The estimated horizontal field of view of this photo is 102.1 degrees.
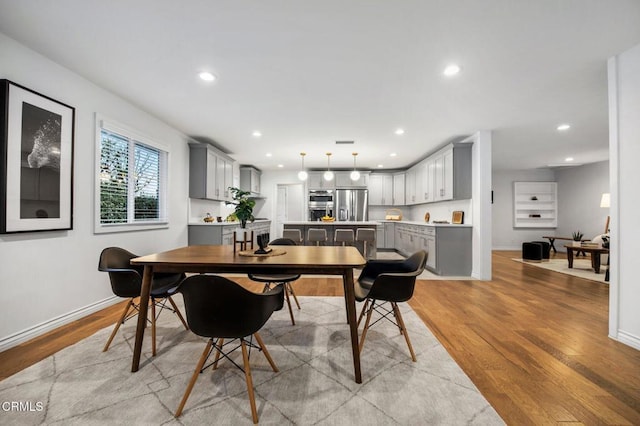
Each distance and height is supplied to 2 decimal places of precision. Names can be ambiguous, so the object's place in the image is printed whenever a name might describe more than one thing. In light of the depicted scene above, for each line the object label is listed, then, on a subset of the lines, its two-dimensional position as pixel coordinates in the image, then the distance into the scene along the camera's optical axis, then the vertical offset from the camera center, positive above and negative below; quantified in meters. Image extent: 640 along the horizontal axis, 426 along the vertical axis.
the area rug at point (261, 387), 1.40 -1.10
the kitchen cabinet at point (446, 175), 4.74 +0.81
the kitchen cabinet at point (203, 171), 4.79 +0.79
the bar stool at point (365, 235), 5.21 -0.42
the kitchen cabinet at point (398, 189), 7.61 +0.75
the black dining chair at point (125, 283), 2.02 -0.57
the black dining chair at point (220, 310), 1.36 -0.53
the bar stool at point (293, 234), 5.24 -0.42
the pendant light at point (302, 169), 5.42 +1.07
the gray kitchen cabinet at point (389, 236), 7.54 -0.64
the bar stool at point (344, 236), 5.14 -0.44
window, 3.04 +0.41
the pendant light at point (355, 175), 5.61 +0.86
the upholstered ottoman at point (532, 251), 6.19 -0.87
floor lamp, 5.57 +0.34
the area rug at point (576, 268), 4.69 -1.08
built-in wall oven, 7.71 +0.29
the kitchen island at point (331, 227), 5.57 -0.29
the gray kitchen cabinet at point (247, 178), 7.33 +0.99
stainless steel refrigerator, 7.66 +0.29
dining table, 1.71 -0.36
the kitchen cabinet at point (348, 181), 7.68 +0.98
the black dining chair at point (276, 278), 2.49 -0.65
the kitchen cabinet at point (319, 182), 7.70 +0.94
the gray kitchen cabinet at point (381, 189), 7.77 +0.76
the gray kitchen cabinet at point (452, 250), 4.63 -0.63
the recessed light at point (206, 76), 2.60 +1.40
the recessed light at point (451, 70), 2.47 +1.42
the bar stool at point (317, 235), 5.10 -0.42
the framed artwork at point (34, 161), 2.04 +0.43
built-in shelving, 8.08 +0.34
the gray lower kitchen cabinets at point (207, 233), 4.71 -0.38
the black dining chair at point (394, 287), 1.92 -0.57
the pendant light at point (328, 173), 5.46 +0.86
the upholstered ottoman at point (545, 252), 6.37 -0.89
